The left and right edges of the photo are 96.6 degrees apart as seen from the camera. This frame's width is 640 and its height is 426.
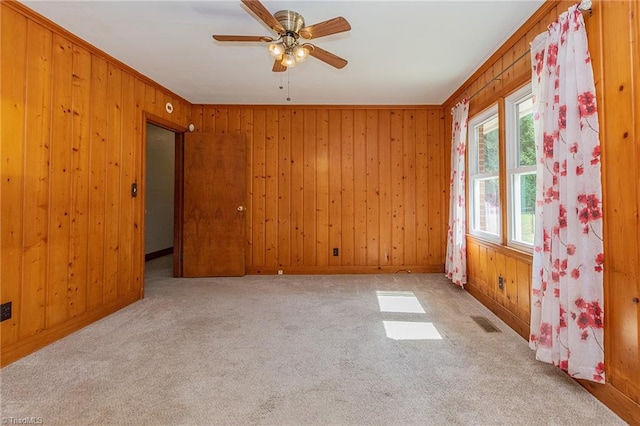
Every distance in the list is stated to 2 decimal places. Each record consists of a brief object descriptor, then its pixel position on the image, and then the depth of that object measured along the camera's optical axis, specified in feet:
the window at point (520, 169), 7.98
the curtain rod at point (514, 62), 5.27
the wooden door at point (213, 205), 13.23
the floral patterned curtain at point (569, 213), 5.08
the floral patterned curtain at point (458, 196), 10.96
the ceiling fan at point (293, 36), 5.92
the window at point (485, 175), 9.76
